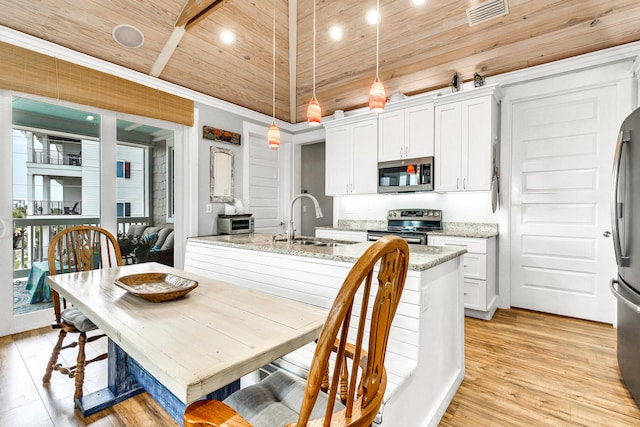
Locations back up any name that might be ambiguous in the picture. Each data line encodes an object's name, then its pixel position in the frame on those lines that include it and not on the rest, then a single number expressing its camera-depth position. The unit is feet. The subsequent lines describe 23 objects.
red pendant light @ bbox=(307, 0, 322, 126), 7.86
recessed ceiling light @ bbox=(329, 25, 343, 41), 10.97
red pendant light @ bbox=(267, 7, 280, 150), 8.96
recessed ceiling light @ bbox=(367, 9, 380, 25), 10.03
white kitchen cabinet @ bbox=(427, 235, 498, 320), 10.59
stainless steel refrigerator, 5.70
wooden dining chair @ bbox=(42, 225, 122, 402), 5.95
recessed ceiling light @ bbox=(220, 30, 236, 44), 10.85
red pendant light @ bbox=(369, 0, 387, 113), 6.75
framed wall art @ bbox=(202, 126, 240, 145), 13.10
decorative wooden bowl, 4.56
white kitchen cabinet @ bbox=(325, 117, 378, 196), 13.99
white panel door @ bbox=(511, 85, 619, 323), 10.30
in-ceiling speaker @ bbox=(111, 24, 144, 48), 9.62
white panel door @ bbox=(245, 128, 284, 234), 15.40
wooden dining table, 2.90
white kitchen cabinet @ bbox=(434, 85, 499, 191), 11.08
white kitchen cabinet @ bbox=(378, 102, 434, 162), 12.35
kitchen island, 4.99
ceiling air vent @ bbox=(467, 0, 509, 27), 9.01
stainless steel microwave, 12.41
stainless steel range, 12.69
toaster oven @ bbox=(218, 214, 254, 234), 13.15
